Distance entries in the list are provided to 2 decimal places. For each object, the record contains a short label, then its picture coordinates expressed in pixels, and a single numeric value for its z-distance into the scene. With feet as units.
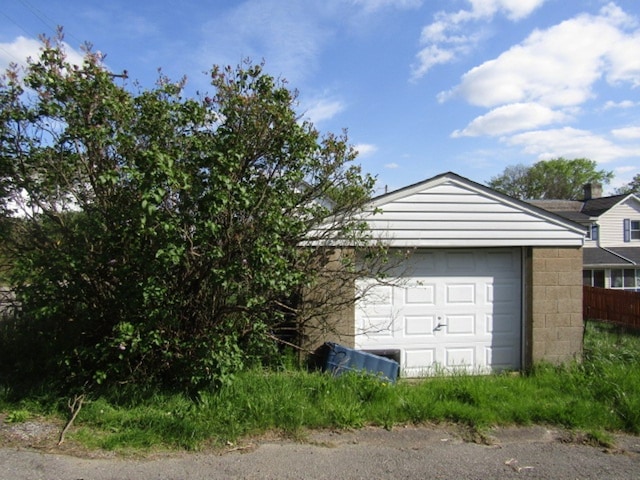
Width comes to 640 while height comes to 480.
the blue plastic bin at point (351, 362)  21.45
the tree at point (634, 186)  185.85
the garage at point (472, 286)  25.23
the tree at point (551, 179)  196.85
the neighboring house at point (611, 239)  86.80
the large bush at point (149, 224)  16.44
